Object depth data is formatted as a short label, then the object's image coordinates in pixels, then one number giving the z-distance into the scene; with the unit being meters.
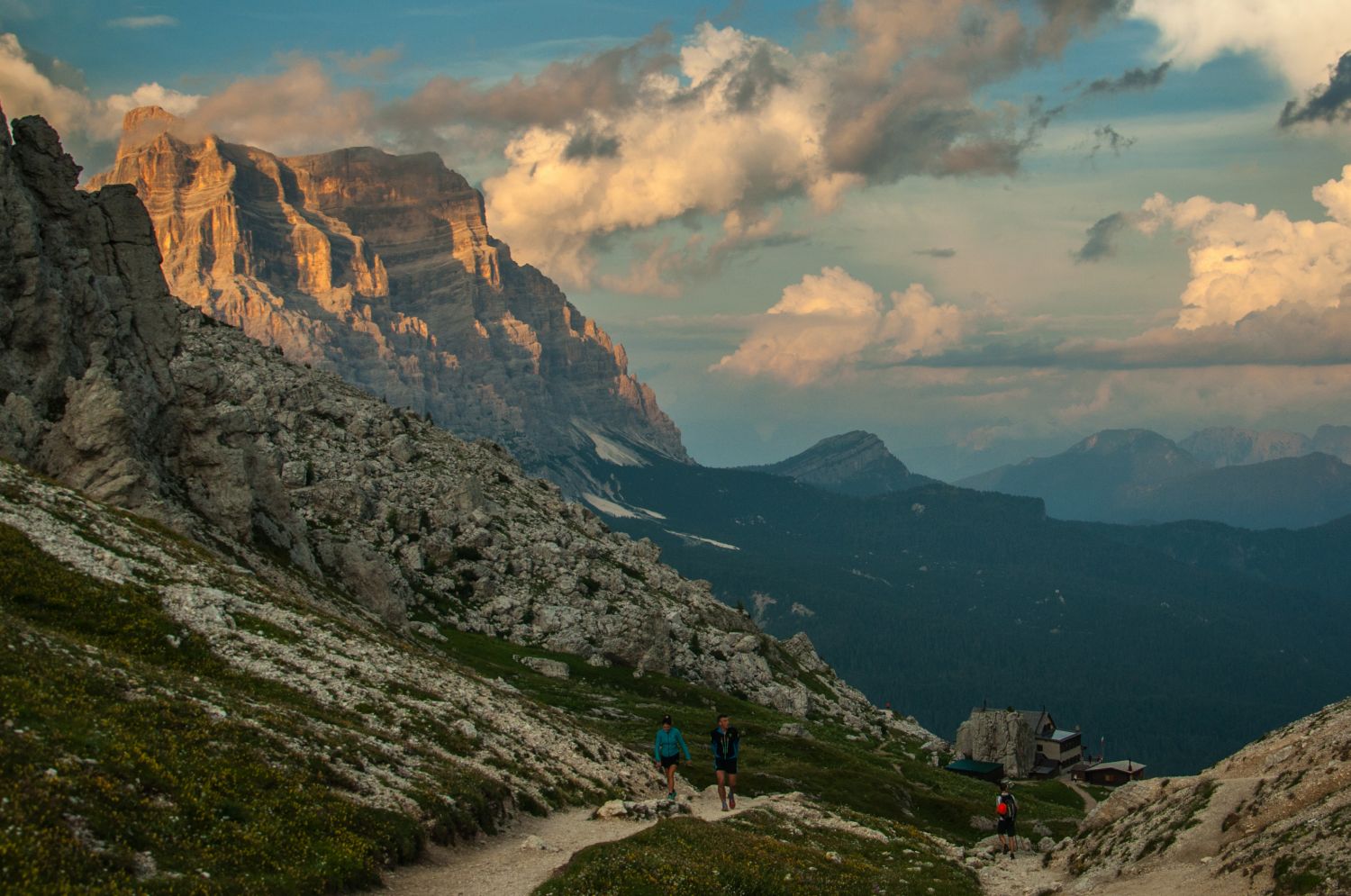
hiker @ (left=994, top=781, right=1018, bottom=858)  54.50
